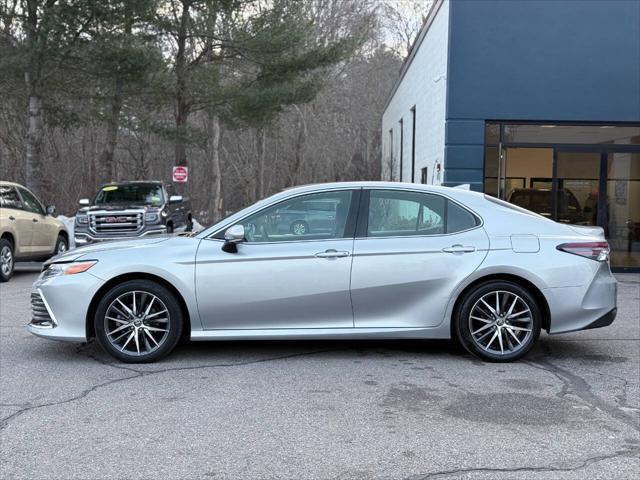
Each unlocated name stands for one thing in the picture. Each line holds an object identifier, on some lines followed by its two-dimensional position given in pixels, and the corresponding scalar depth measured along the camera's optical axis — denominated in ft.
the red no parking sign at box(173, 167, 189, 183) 75.00
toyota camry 18.80
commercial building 42.91
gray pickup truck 50.01
